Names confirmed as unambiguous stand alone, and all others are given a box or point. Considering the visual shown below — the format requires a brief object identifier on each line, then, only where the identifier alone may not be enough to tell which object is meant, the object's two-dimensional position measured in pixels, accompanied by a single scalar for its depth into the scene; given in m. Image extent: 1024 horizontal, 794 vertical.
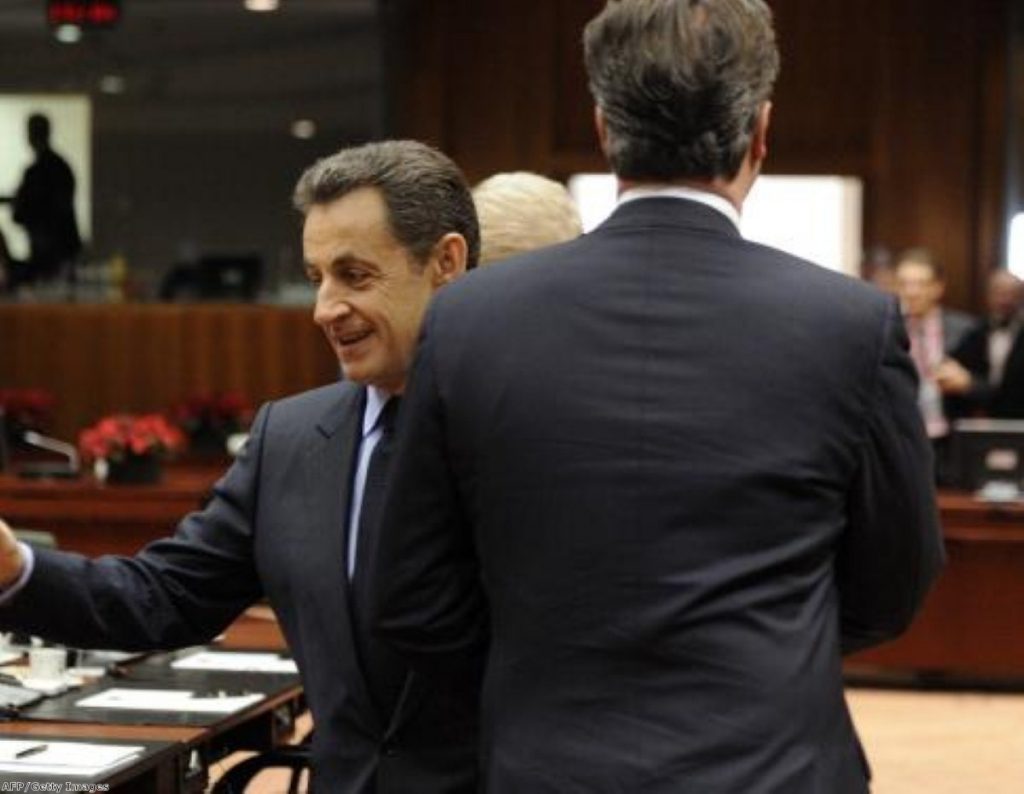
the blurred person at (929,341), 9.27
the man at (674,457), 1.98
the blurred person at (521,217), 3.46
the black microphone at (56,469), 8.87
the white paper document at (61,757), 3.17
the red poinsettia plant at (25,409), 10.12
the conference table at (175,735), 3.36
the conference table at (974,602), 8.70
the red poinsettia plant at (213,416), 9.96
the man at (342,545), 2.57
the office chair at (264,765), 3.71
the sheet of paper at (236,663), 4.37
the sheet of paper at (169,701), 3.83
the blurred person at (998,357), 9.89
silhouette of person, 11.84
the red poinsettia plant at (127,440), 8.70
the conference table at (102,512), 8.63
